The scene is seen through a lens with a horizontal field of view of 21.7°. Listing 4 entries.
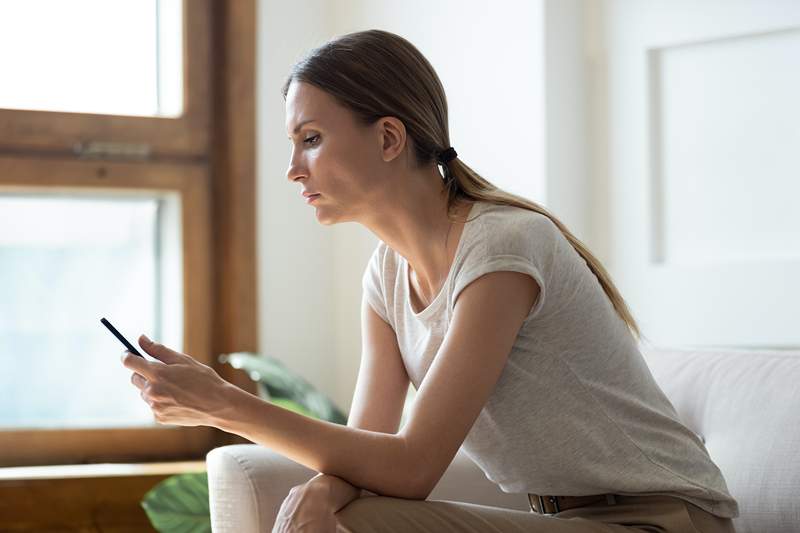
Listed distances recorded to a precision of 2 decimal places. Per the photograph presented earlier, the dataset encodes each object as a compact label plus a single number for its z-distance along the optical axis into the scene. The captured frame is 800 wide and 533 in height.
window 3.42
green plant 3.06
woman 2.24
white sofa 2.47
